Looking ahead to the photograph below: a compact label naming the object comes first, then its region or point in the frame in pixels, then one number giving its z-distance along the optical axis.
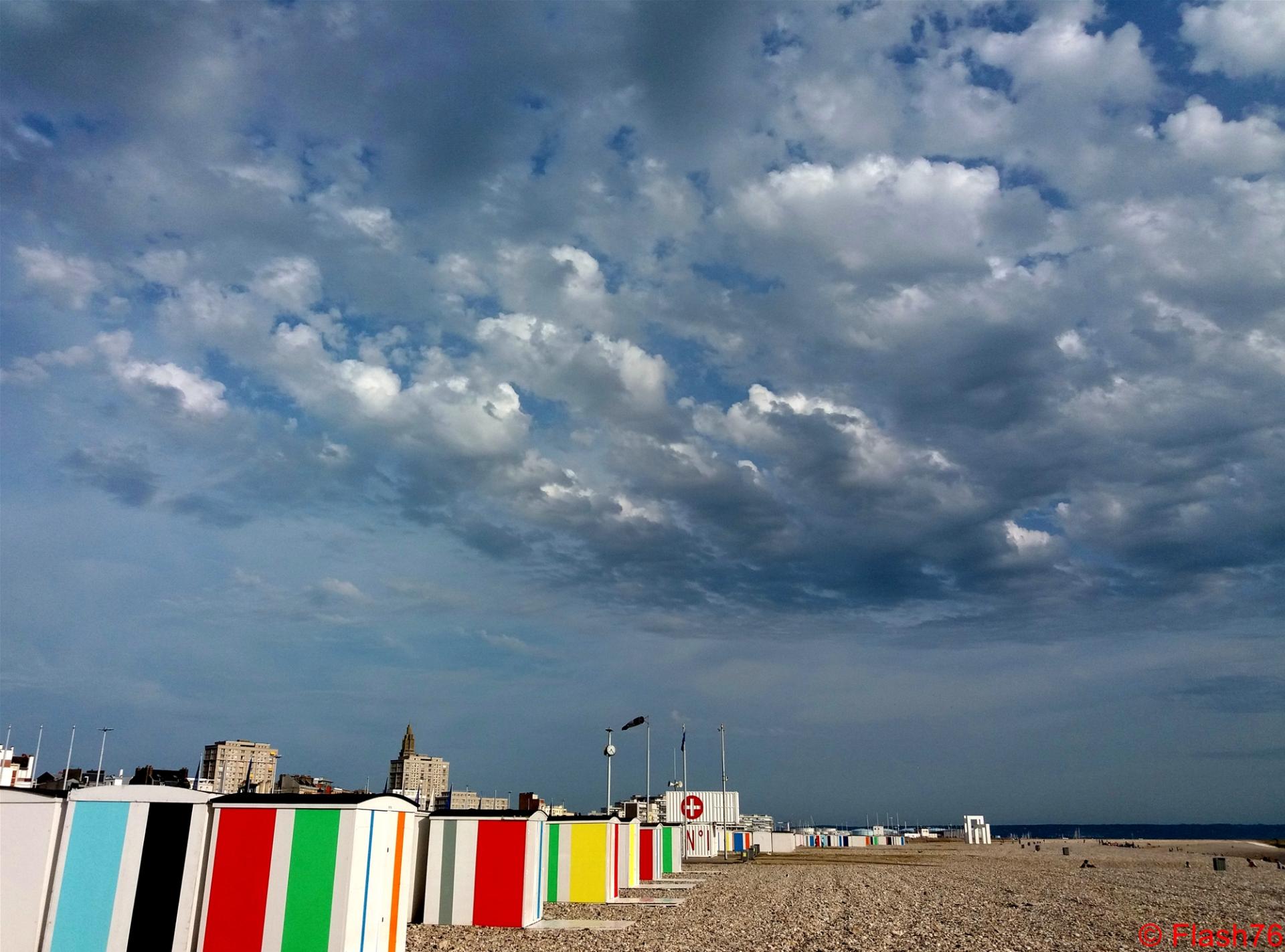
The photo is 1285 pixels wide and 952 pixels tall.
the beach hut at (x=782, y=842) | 100.62
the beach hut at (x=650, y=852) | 43.00
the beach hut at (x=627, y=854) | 36.53
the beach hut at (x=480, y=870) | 25.09
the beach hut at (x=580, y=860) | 32.66
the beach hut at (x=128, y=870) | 14.64
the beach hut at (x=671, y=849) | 51.97
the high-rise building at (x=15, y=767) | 52.72
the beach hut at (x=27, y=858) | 14.13
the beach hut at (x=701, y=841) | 74.12
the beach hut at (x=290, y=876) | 16.31
